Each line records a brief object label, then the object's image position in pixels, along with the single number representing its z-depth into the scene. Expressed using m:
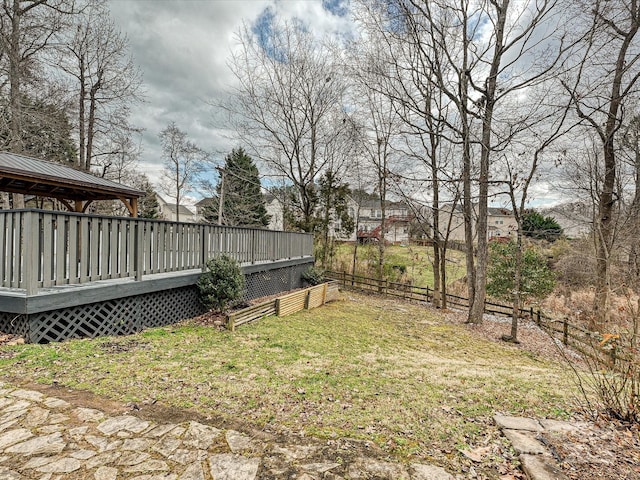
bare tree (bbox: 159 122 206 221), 20.19
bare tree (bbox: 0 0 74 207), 9.27
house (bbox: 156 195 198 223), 39.97
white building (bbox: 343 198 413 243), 15.76
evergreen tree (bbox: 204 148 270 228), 20.03
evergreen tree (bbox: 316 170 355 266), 16.45
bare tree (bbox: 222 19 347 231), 13.77
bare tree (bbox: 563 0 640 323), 8.59
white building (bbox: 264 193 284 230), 25.61
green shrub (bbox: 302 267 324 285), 11.70
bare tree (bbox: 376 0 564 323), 8.87
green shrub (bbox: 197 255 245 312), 6.06
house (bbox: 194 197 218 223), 22.70
